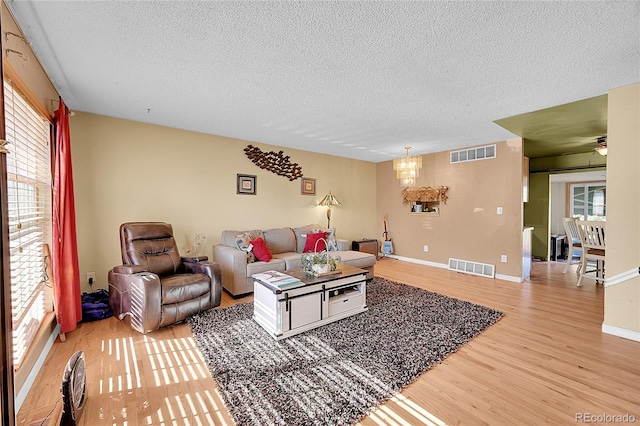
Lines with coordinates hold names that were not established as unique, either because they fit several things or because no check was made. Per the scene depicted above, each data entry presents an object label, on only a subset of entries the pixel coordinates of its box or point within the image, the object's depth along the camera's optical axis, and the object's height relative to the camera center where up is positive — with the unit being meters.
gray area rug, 1.64 -1.22
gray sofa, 3.55 -0.76
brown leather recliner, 2.52 -0.77
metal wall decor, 4.60 +0.81
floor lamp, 5.56 +0.12
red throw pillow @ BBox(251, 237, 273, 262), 3.73 -0.62
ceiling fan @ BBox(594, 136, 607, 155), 3.80 +0.92
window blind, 1.78 -0.05
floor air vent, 4.71 -1.13
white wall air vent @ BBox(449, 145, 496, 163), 4.73 +0.98
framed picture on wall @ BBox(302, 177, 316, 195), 5.32 +0.42
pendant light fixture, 4.16 +0.62
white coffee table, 2.50 -0.99
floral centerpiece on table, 2.95 -0.65
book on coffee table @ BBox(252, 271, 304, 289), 2.56 -0.74
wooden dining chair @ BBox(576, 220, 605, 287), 3.95 -0.55
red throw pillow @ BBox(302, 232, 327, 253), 4.47 -0.62
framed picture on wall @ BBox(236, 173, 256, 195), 4.48 +0.38
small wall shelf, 5.58 -0.03
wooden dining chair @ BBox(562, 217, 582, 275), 4.69 -0.47
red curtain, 2.42 -0.25
